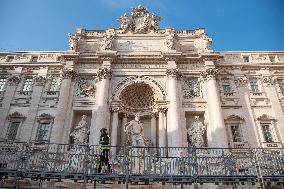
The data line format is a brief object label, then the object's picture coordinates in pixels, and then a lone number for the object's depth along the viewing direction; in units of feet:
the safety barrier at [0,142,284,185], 26.65
